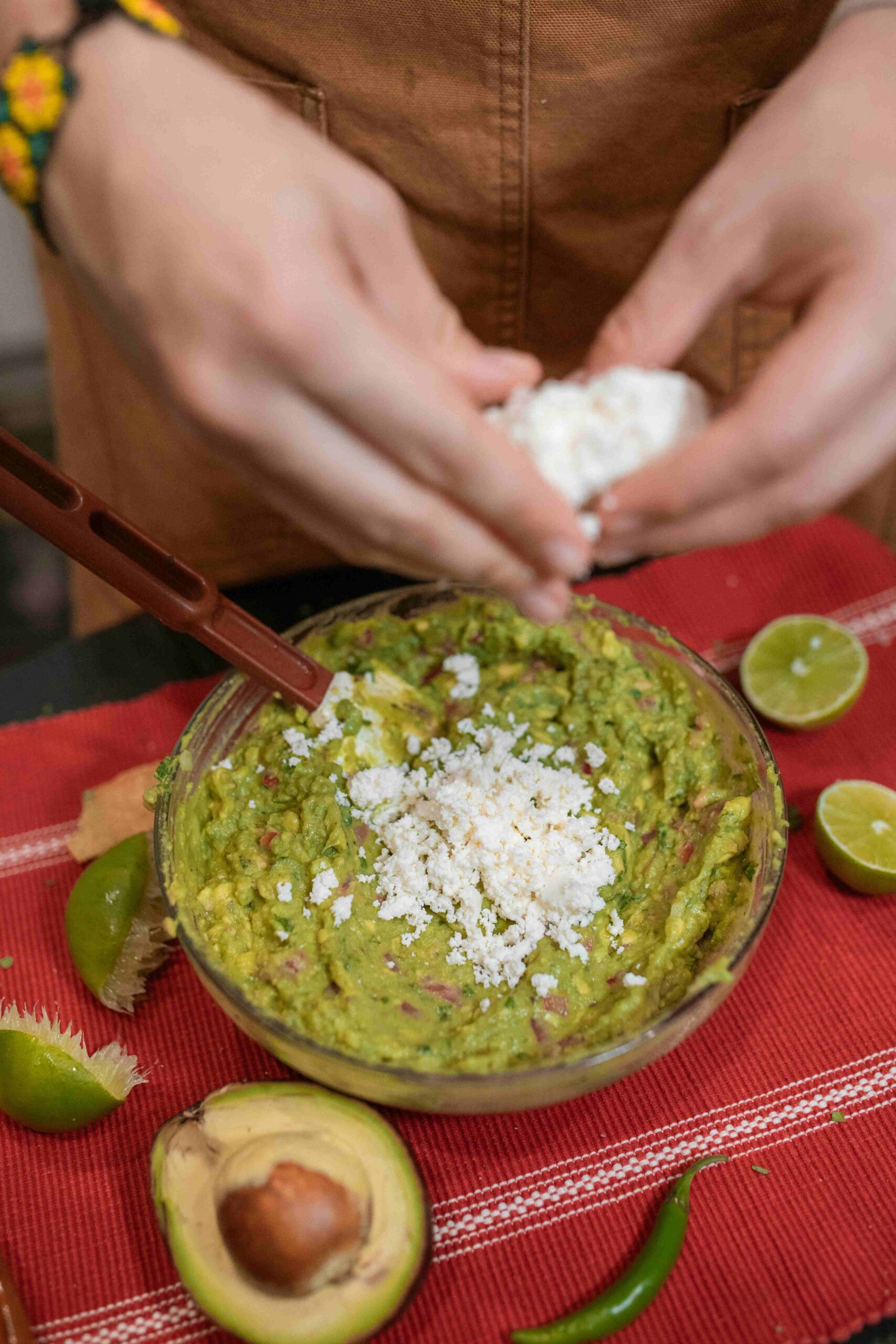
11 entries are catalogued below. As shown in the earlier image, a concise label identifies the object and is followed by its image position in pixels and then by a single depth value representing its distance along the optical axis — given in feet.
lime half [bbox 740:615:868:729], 1.82
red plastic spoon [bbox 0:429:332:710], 1.49
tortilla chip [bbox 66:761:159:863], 1.75
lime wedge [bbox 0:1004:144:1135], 1.50
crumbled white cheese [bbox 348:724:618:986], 1.54
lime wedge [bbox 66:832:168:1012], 1.62
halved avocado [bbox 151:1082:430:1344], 1.34
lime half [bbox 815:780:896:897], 1.65
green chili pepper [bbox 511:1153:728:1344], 1.40
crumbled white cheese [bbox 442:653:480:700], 1.74
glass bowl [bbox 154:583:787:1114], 1.38
